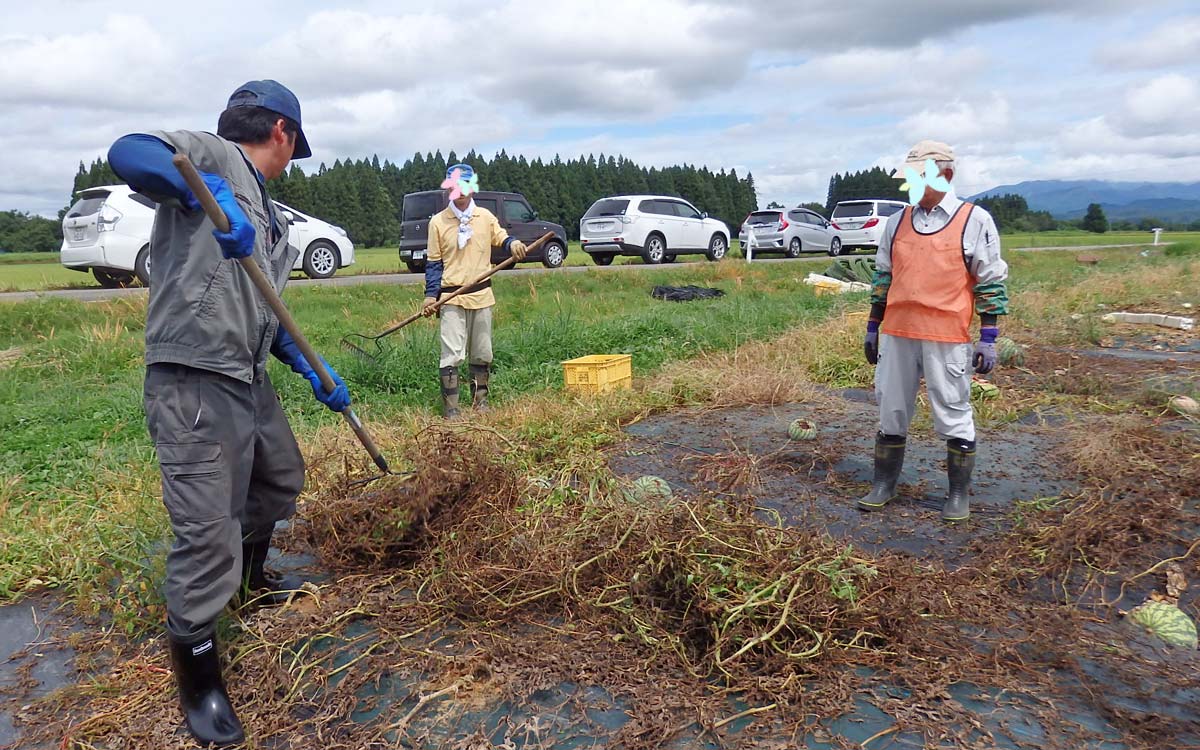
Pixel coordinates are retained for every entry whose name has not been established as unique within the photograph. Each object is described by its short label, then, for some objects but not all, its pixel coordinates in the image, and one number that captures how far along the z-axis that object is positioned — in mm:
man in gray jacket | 2389
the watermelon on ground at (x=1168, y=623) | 2811
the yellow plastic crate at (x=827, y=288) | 12902
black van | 16094
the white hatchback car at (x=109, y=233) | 11570
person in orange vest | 3807
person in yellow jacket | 6129
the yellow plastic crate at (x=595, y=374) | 6207
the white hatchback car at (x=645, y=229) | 17766
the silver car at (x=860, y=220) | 21531
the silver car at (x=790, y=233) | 21828
